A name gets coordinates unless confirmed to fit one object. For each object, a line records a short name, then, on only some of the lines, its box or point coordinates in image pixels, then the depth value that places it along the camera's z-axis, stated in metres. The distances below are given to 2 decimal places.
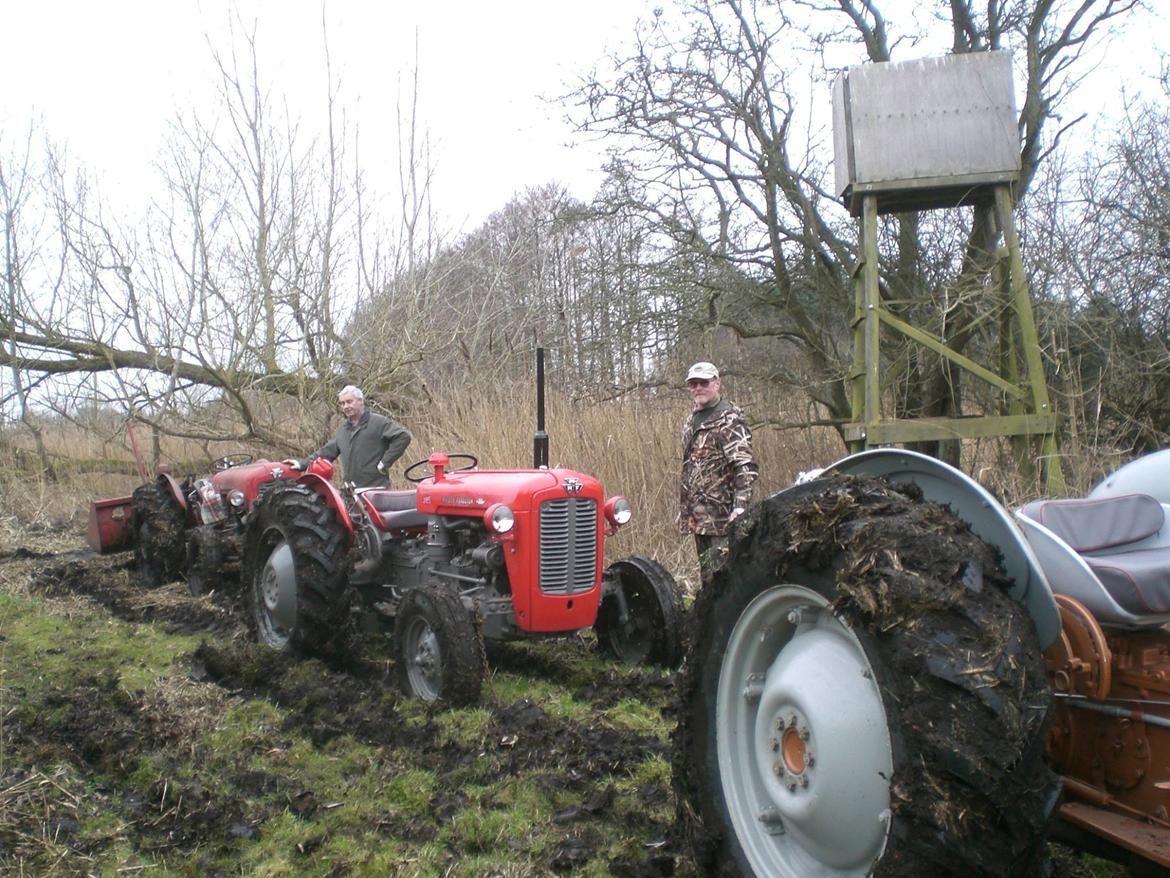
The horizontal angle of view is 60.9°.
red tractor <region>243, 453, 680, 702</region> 4.88
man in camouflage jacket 5.26
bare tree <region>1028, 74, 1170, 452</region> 6.81
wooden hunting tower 6.90
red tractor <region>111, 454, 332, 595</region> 8.02
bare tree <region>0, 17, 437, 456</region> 12.15
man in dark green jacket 7.35
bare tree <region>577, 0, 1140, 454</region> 8.66
